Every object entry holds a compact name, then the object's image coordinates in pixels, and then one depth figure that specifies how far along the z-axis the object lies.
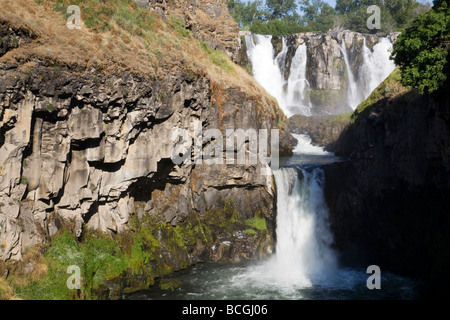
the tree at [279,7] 101.81
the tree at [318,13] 97.50
